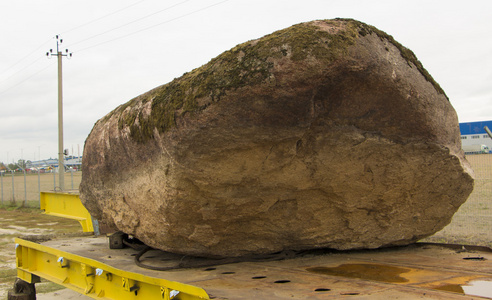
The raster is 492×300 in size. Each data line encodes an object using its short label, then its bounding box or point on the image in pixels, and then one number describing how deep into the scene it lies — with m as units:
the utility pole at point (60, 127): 18.17
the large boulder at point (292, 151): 3.37
